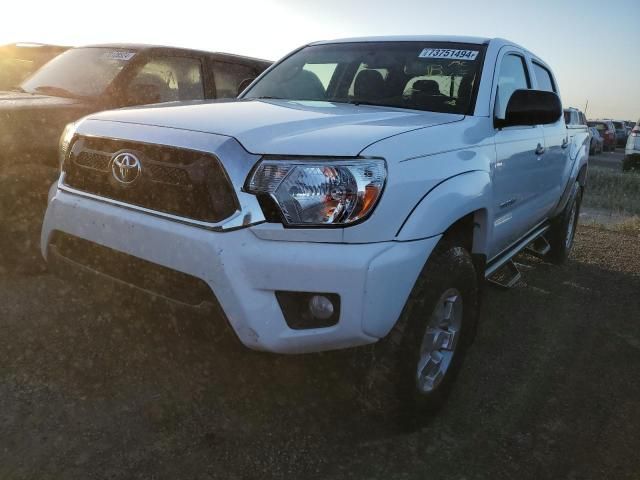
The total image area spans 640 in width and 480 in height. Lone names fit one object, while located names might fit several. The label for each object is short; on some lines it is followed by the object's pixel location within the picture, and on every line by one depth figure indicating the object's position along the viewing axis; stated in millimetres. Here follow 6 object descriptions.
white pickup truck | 2057
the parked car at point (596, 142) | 27406
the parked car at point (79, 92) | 3887
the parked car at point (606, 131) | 30438
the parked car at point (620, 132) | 34094
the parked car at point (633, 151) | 17188
